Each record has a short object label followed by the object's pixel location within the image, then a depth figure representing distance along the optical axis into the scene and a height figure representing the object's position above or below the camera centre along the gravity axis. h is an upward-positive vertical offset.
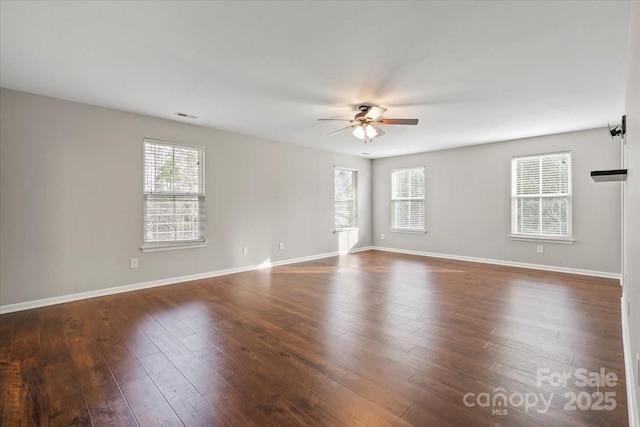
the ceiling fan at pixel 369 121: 3.73 +1.16
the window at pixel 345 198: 7.35 +0.38
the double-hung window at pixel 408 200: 7.28 +0.33
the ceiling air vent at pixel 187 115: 4.32 +1.40
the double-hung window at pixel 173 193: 4.44 +0.31
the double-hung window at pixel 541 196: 5.29 +0.30
